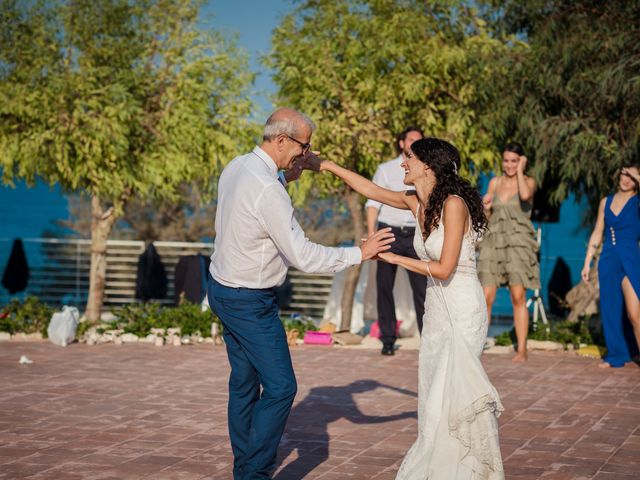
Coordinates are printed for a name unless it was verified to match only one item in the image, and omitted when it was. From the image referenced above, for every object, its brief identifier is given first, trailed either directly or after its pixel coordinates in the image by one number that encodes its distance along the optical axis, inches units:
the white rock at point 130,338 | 466.3
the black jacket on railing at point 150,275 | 693.9
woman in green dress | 411.2
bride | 202.5
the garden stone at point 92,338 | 456.1
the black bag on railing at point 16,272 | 732.7
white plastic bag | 449.7
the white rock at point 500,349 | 446.1
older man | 193.8
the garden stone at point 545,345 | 448.5
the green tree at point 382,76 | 526.3
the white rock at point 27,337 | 468.1
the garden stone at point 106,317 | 575.7
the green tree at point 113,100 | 523.5
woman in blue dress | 393.1
